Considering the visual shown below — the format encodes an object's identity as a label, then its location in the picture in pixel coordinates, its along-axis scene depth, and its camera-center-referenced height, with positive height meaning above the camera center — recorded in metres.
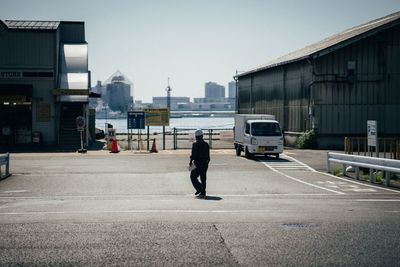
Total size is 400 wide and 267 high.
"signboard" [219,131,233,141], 50.68 -1.60
